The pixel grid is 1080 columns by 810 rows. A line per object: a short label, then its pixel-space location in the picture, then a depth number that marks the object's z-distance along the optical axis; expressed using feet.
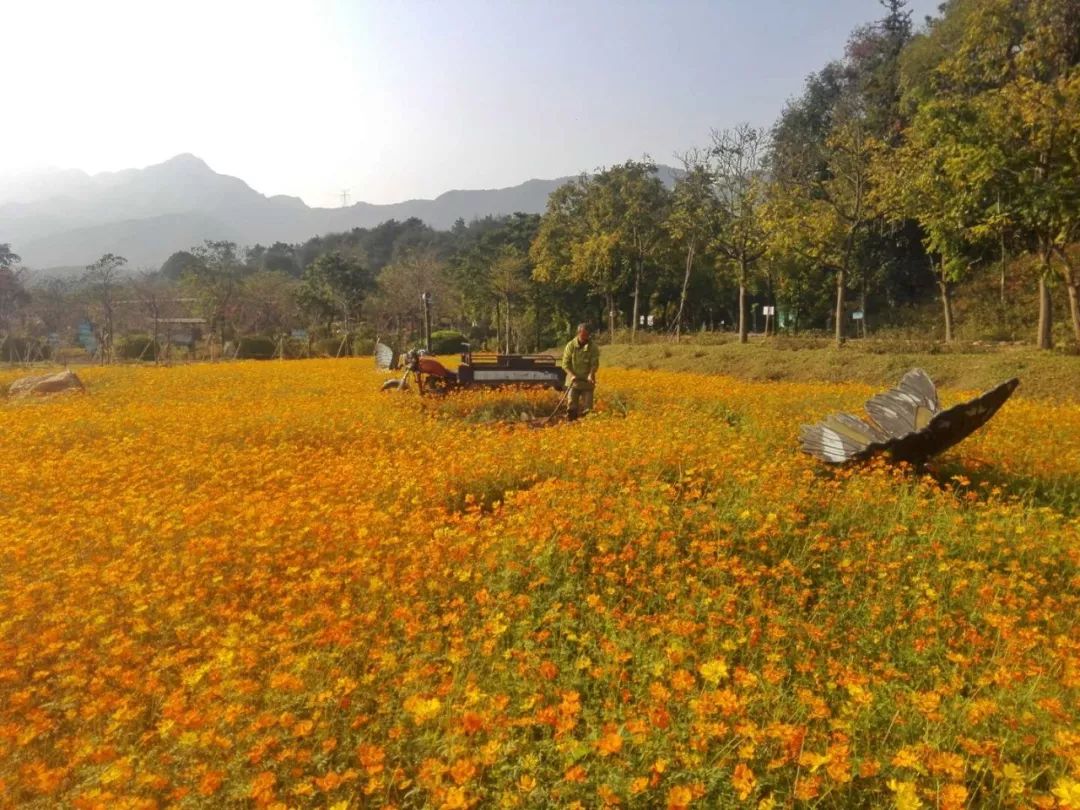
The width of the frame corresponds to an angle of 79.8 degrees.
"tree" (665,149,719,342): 86.33
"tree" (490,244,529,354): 115.14
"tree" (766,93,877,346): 67.00
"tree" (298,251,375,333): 137.59
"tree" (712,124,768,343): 79.05
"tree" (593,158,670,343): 102.01
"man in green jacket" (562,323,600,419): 31.48
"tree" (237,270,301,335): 126.52
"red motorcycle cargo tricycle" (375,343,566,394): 38.73
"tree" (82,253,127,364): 92.38
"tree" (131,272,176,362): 93.30
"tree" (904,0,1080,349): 44.75
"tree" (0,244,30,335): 111.45
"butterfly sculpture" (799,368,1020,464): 17.97
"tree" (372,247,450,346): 124.36
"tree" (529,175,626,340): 103.55
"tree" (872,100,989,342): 47.78
